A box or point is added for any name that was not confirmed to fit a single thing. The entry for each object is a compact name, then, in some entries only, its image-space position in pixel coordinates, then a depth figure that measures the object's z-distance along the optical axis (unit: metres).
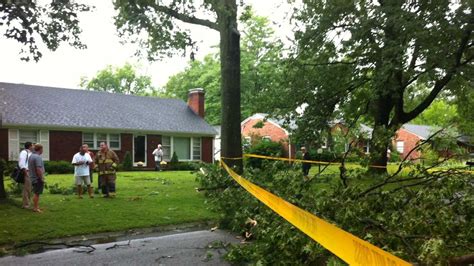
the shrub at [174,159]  26.53
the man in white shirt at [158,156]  24.88
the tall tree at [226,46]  11.03
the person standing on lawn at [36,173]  9.03
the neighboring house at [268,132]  35.06
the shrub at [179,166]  26.22
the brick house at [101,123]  22.78
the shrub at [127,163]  23.76
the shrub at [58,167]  20.98
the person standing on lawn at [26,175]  9.27
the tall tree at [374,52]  12.38
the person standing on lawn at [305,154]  17.02
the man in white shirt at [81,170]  11.23
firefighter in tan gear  11.23
